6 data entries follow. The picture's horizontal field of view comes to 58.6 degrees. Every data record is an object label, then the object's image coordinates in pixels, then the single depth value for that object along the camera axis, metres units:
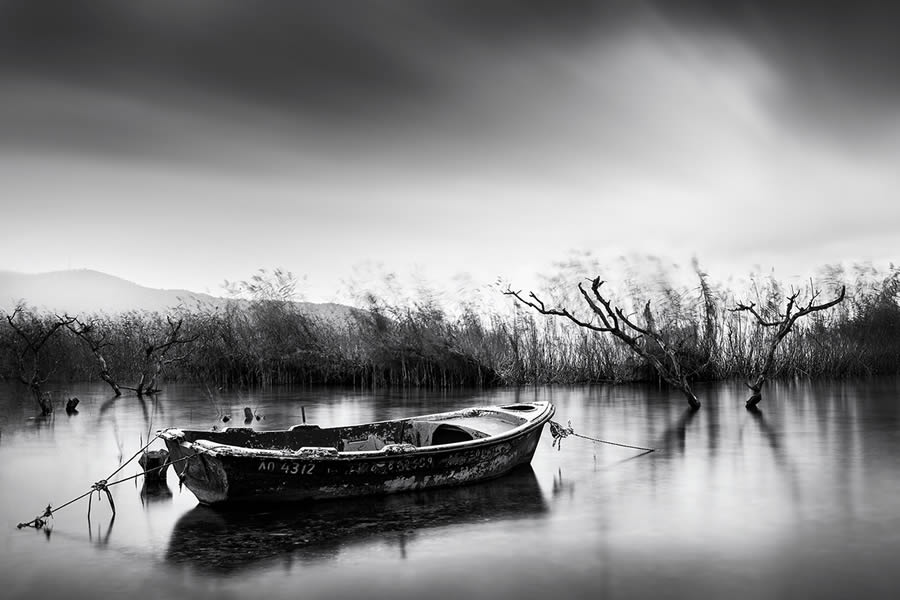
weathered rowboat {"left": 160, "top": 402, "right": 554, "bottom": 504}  6.41
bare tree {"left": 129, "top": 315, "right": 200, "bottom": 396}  18.98
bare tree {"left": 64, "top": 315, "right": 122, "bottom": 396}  17.91
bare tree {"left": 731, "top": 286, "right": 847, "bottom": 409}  13.59
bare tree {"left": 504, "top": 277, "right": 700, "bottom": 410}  14.14
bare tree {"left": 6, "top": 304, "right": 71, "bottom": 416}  22.03
